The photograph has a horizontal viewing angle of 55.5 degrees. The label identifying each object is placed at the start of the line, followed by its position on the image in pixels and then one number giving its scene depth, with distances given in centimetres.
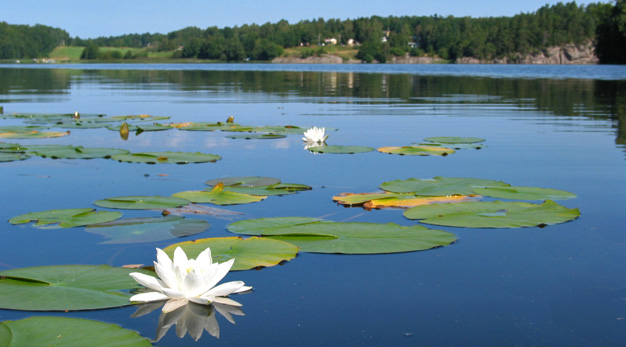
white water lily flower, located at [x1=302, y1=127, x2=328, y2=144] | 728
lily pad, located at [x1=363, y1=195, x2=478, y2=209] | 416
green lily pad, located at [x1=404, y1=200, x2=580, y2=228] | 359
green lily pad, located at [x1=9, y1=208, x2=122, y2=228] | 361
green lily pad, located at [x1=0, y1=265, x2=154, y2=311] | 231
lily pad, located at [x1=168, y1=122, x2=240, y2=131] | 895
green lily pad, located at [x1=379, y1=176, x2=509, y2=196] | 442
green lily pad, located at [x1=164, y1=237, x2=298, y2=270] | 284
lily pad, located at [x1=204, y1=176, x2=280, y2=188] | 485
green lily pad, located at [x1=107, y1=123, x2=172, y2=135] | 880
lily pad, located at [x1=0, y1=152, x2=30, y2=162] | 599
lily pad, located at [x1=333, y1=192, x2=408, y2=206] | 423
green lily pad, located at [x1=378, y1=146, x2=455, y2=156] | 661
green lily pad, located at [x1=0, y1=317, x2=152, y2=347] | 192
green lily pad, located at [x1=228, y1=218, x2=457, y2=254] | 308
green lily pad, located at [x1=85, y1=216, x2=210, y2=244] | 334
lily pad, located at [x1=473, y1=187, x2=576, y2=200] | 428
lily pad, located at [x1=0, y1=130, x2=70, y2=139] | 789
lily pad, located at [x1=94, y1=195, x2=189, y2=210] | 400
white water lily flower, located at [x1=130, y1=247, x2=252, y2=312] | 234
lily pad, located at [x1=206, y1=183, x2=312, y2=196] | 456
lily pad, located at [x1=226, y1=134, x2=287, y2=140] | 839
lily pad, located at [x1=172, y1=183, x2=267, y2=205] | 419
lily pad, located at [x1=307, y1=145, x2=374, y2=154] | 661
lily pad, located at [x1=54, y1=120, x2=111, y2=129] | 923
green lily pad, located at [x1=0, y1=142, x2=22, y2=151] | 661
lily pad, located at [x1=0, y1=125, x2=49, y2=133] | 837
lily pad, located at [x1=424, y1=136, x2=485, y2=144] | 749
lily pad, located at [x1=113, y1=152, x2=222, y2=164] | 602
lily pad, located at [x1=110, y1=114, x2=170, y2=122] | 1061
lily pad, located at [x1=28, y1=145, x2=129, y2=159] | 620
